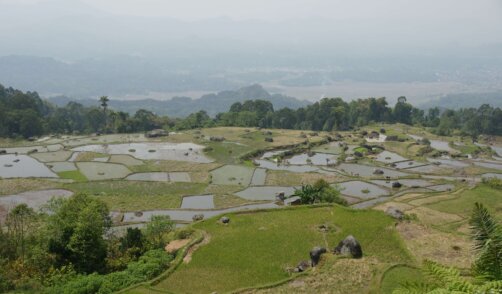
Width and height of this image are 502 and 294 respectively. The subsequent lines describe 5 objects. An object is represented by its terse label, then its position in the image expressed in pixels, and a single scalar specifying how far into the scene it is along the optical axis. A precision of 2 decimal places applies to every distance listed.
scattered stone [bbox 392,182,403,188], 46.44
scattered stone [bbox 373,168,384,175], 52.63
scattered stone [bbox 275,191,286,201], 40.84
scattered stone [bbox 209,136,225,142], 69.79
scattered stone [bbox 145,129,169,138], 75.88
